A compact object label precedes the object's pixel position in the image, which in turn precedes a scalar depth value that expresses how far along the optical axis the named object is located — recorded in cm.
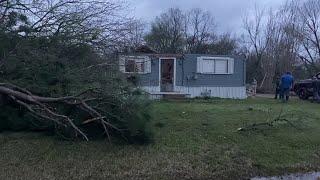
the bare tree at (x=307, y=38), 2292
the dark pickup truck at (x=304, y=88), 1384
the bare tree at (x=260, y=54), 2513
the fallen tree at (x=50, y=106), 564
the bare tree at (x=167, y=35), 2463
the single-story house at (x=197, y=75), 1459
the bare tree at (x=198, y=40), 2676
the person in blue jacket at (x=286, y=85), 1248
